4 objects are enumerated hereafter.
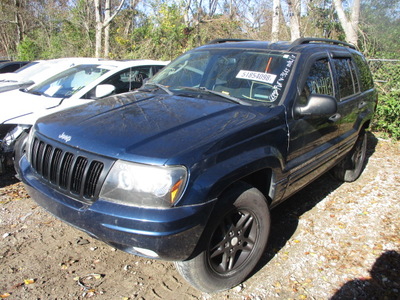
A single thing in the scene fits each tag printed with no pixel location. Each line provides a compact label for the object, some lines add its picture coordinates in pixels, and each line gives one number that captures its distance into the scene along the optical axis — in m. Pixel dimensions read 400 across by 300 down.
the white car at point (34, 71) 6.80
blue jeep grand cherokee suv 2.27
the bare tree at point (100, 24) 14.25
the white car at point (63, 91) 4.64
